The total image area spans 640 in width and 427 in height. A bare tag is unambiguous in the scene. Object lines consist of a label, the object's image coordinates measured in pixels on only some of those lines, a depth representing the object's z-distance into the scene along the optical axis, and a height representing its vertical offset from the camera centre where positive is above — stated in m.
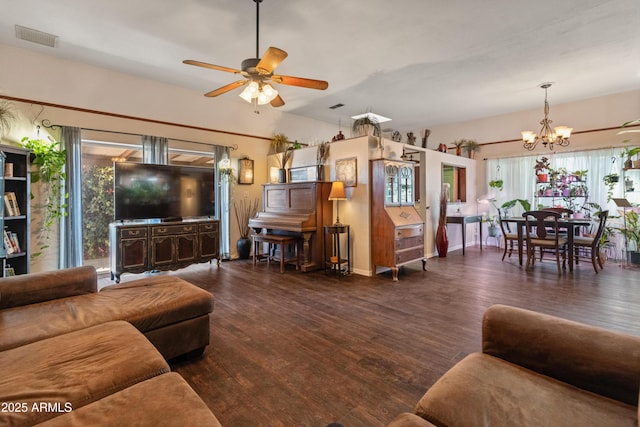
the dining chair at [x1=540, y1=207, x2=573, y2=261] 5.54 -0.07
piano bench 4.89 -0.61
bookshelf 3.60 +0.05
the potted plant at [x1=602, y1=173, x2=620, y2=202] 5.68 +0.53
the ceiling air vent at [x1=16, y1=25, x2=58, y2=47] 3.46 +2.17
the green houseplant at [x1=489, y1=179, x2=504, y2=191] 7.06 +0.61
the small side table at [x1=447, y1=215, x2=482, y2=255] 6.24 -0.22
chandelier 4.99 +1.31
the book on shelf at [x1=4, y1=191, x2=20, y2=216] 3.57 +0.11
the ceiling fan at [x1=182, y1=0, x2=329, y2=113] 2.68 +1.33
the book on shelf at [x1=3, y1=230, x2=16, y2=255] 3.50 -0.38
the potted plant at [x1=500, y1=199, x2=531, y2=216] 6.45 +0.11
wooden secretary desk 4.47 -0.17
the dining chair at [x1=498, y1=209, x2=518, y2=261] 5.53 -0.54
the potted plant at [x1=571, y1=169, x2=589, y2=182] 6.11 +0.69
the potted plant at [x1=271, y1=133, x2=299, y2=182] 5.94 +1.30
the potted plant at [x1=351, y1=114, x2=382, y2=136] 4.81 +1.39
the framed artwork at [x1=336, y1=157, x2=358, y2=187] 4.87 +0.67
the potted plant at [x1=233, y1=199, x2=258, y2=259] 5.98 -0.17
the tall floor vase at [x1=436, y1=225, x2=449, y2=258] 6.08 -0.65
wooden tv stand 4.31 -0.53
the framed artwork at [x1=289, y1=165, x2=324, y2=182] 5.26 +0.72
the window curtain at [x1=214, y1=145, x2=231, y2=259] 5.75 +0.20
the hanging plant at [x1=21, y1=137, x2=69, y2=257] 3.96 +0.49
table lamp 4.74 +0.30
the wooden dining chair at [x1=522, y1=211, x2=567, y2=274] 4.73 -0.47
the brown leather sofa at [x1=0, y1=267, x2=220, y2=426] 1.03 -0.67
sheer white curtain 5.86 +0.86
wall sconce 6.07 +0.83
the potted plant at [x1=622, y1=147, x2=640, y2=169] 5.01 +0.76
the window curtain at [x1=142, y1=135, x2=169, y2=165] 4.95 +1.07
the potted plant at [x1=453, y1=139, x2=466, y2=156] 7.22 +1.65
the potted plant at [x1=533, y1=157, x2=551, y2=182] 6.51 +0.89
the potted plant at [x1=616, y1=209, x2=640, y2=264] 5.12 -0.44
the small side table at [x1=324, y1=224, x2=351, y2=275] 4.75 -0.68
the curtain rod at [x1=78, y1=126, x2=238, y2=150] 4.56 +1.30
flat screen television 4.51 +0.34
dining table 4.73 -0.27
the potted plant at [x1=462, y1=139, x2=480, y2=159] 7.45 +1.59
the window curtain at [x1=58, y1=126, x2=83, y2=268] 4.20 +0.11
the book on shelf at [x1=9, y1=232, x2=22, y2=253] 3.64 -0.35
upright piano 4.90 -0.11
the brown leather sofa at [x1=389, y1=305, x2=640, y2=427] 0.96 -0.67
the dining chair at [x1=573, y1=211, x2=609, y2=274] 4.61 -0.56
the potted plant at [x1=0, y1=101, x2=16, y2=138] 3.83 +1.28
